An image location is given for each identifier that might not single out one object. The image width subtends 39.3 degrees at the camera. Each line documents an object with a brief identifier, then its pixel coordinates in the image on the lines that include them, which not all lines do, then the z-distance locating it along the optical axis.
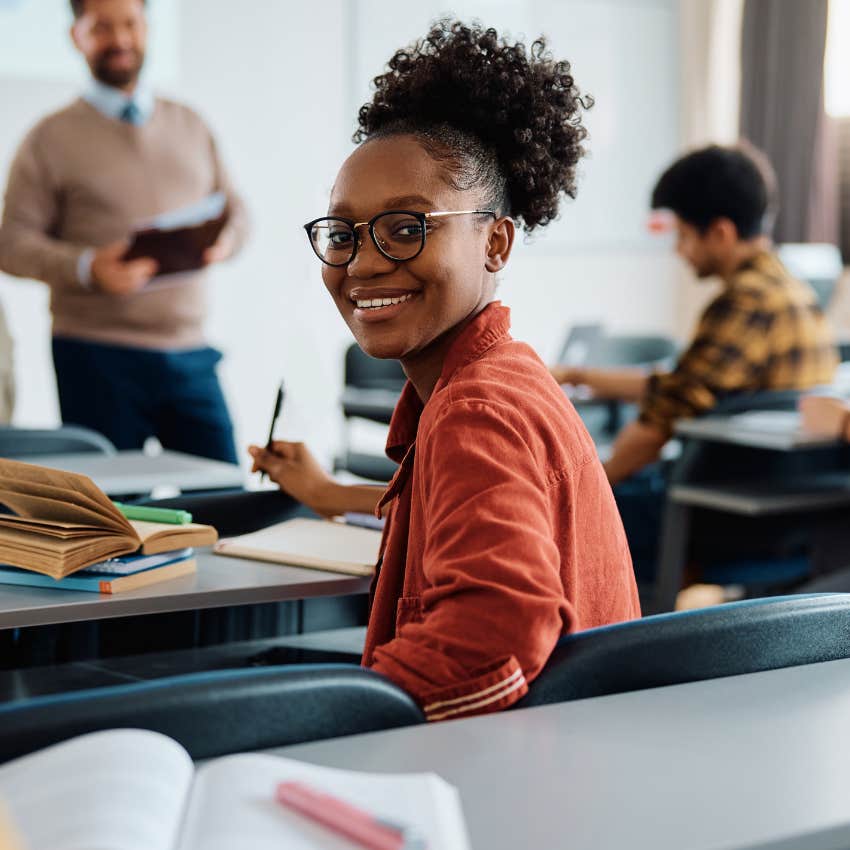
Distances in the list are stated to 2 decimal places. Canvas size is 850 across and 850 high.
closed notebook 1.56
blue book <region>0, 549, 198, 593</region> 1.43
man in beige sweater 3.32
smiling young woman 0.98
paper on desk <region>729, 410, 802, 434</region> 2.95
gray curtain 6.02
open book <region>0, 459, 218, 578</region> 1.43
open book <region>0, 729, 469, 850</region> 0.67
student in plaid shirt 3.20
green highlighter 1.59
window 5.91
